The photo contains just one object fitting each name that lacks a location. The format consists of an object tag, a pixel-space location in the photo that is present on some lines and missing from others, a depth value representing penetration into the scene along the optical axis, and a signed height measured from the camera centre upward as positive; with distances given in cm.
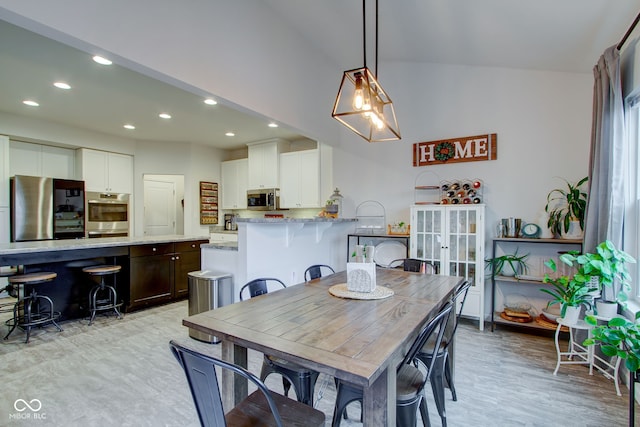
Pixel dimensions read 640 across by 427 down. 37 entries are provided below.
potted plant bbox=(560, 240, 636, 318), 215 -46
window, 239 +17
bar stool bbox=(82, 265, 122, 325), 360 -104
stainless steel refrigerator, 463 +1
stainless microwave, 588 +20
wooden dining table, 115 -56
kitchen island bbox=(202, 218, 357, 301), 311 -46
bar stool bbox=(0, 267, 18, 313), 328 -69
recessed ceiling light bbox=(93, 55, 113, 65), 277 +137
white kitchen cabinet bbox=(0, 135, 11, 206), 455 +58
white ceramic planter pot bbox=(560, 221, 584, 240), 320 -22
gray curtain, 235 +42
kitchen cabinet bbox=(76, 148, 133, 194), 534 +71
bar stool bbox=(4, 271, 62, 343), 311 -111
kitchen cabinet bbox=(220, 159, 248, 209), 653 +57
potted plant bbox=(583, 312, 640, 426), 156 -71
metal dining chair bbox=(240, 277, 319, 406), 166 -91
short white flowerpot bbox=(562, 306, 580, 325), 249 -85
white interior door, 668 +6
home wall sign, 379 +78
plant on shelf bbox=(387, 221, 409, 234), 424 -25
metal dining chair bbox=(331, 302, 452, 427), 146 -88
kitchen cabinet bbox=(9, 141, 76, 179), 488 +83
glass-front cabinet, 357 -39
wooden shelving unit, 334 -78
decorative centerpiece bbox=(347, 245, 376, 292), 210 -46
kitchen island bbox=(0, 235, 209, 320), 325 -69
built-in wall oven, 536 -8
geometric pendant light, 205 +78
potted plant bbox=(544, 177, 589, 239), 320 +1
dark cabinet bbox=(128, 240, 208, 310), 401 -85
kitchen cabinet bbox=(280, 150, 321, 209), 536 +55
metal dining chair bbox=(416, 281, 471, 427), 183 -95
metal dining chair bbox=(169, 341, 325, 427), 101 -71
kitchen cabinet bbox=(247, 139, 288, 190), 587 +92
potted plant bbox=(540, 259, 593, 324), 242 -71
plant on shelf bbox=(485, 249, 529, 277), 352 -64
